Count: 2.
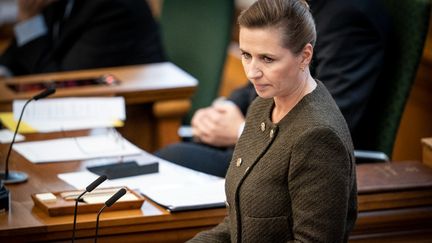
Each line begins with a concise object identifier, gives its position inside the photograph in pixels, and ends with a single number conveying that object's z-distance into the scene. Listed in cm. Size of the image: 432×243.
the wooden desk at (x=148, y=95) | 789
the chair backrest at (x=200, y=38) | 884
